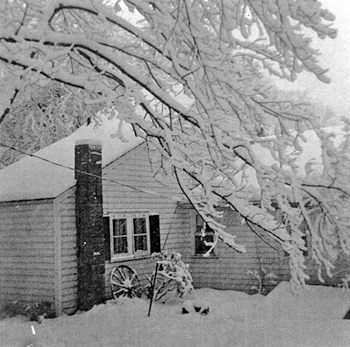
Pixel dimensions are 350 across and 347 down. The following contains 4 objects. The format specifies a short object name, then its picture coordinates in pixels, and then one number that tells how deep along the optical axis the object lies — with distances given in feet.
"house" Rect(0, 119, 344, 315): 36.11
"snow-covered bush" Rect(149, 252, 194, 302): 40.57
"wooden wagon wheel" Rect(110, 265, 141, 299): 39.70
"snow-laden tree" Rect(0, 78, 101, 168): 67.92
